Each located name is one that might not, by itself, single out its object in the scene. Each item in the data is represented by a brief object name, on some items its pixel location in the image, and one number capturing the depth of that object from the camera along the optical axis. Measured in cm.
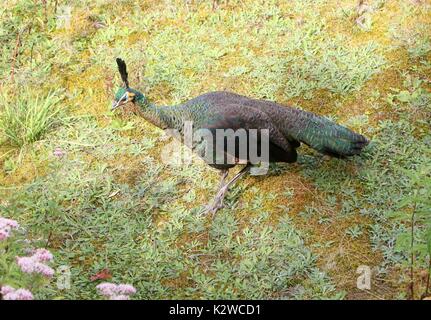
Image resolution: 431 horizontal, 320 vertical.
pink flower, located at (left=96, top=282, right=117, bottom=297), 361
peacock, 473
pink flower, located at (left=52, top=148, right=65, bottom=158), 483
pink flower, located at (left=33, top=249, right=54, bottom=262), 361
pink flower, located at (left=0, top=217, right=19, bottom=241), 368
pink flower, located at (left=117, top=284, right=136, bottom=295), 359
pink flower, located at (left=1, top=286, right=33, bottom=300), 331
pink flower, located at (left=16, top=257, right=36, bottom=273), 352
